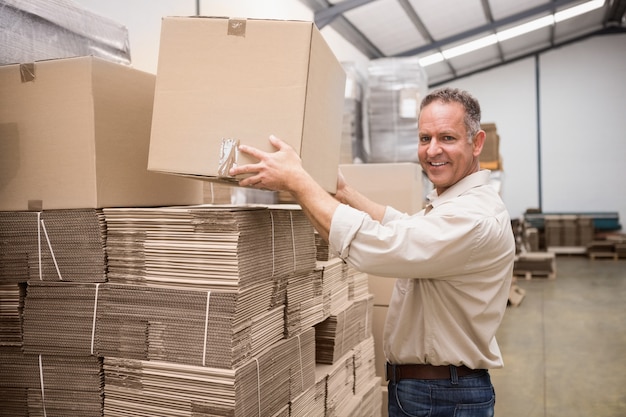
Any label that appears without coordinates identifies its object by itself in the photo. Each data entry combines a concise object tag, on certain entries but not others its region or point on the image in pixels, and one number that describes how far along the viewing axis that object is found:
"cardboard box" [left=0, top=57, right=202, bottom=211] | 2.08
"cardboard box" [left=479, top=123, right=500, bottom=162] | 9.53
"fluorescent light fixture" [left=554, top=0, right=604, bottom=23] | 12.65
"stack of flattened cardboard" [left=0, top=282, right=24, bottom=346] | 2.22
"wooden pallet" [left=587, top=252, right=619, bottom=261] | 14.81
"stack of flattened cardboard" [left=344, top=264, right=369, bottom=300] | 3.46
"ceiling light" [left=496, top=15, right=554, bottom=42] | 12.73
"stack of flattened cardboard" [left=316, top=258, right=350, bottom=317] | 2.96
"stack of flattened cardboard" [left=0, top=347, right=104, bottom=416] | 2.17
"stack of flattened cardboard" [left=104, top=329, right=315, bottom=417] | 1.98
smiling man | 1.91
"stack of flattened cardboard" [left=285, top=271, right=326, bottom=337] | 2.48
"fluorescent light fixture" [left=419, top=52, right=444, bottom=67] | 12.67
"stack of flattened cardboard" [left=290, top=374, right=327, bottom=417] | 2.55
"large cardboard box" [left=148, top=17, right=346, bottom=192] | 1.89
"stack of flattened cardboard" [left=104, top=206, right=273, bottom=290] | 2.00
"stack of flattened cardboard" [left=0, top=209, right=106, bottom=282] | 2.14
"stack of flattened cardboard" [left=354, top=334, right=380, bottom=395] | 3.52
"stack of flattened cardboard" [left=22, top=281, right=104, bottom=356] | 2.16
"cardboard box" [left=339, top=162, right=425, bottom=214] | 4.52
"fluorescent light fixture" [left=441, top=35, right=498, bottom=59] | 12.89
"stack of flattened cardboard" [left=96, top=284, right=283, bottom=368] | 1.99
